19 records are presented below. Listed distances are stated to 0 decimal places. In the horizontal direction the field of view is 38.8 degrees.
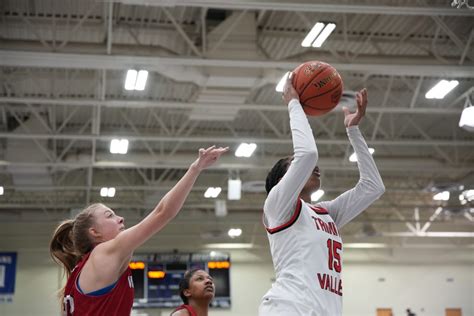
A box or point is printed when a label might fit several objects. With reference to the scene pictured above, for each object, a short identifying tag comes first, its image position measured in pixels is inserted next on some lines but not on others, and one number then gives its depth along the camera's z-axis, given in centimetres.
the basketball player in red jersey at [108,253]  280
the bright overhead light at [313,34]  955
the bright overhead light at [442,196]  1998
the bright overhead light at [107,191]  1820
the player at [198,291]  512
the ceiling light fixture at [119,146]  1416
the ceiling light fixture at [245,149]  1454
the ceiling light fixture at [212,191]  1860
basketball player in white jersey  296
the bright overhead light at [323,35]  944
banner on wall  2181
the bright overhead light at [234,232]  2312
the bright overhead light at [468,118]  1000
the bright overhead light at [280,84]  1110
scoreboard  2242
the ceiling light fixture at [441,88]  1109
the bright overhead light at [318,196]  1823
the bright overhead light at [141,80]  1036
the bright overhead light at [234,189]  1492
